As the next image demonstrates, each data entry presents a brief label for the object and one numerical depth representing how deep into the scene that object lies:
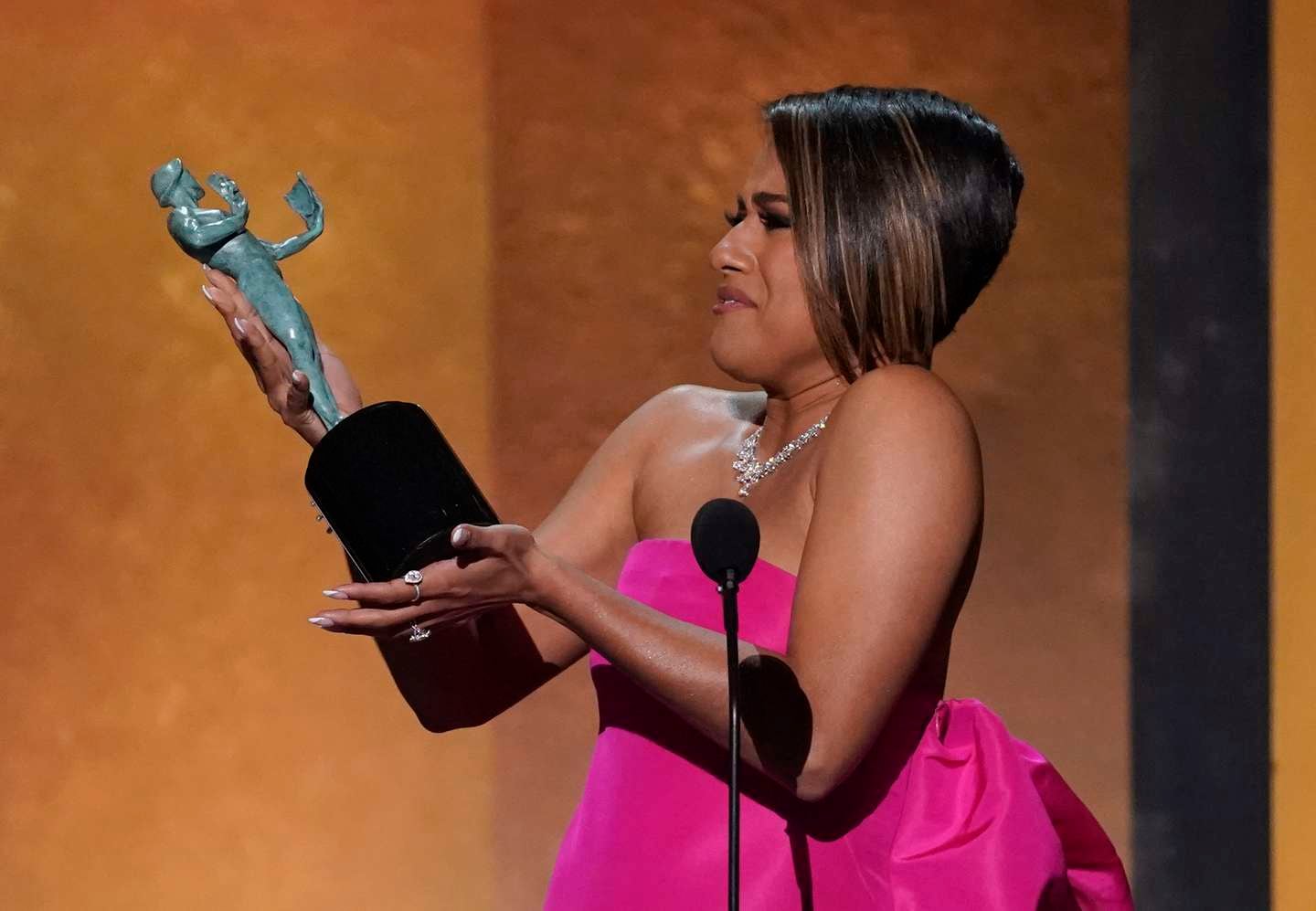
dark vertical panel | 14.07
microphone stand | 12.67
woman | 12.89
